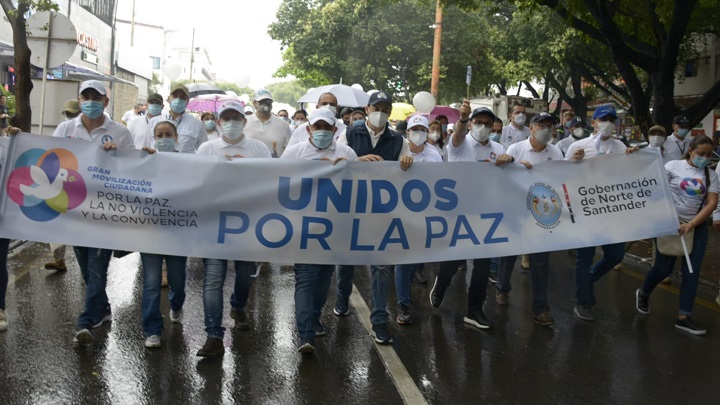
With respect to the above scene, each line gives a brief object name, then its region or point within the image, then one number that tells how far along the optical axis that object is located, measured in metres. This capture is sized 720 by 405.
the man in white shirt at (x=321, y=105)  8.88
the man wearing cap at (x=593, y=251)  6.86
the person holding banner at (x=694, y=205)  6.63
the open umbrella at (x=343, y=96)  15.95
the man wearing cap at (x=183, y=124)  7.62
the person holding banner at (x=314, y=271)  5.44
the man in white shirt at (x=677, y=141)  11.32
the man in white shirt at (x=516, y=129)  11.91
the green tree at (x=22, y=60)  11.61
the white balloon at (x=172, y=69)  32.41
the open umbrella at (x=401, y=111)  23.15
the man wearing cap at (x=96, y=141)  5.50
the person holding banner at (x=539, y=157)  6.66
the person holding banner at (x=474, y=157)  6.54
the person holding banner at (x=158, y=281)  5.46
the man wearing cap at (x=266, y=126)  9.52
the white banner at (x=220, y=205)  5.64
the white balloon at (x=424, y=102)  18.94
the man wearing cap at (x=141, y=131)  7.62
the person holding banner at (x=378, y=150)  5.84
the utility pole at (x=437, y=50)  22.00
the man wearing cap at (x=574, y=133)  12.09
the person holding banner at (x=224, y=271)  5.38
